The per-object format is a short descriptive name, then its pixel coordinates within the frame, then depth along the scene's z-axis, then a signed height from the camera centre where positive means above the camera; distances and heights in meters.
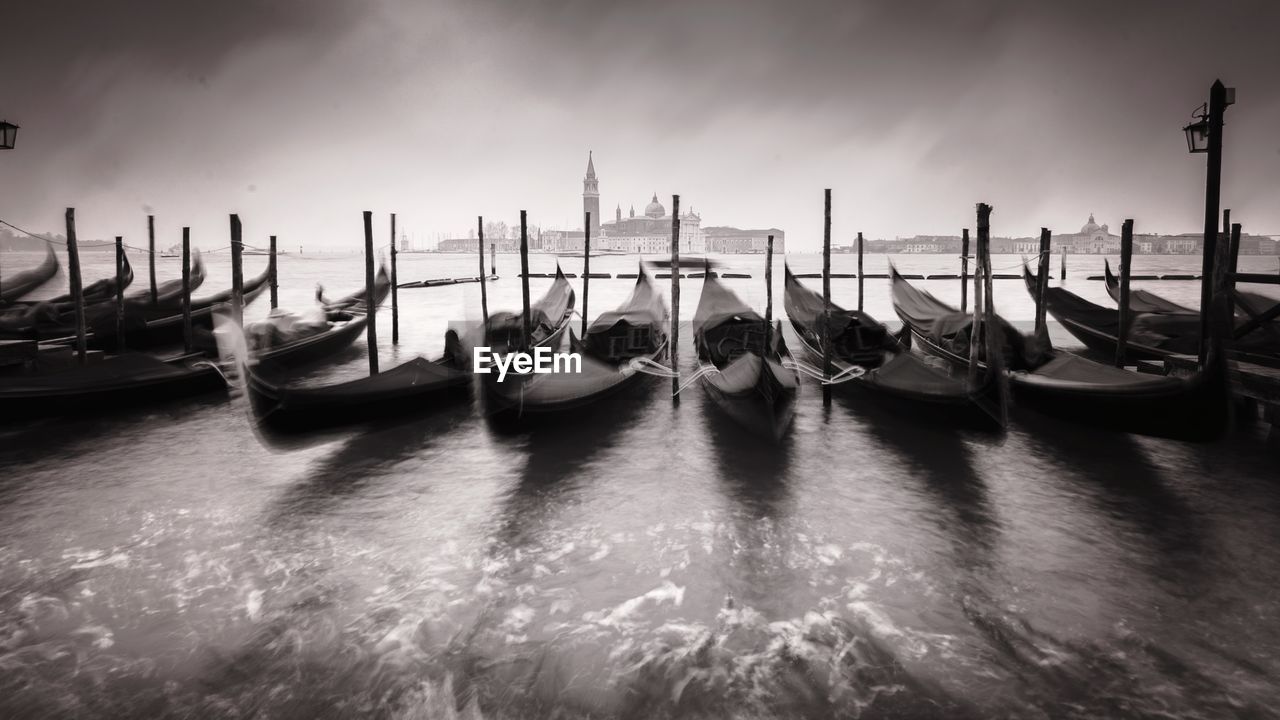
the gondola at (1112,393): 4.04 -0.72
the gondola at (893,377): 4.84 -0.74
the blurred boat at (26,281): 10.28 +0.24
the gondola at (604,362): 5.21 -0.73
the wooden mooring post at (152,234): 9.21 +0.89
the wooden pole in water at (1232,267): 6.27 +0.27
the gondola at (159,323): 9.21 -0.39
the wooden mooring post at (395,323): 11.28 -0.51
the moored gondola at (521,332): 4.99 -0.50
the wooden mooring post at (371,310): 7.59 -0.18
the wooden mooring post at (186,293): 7.95 +0.03
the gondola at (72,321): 8.73 -0.34
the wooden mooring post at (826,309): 6.64 -0.16
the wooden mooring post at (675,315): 6.97 -0.23
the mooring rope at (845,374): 6.53 -0.85
